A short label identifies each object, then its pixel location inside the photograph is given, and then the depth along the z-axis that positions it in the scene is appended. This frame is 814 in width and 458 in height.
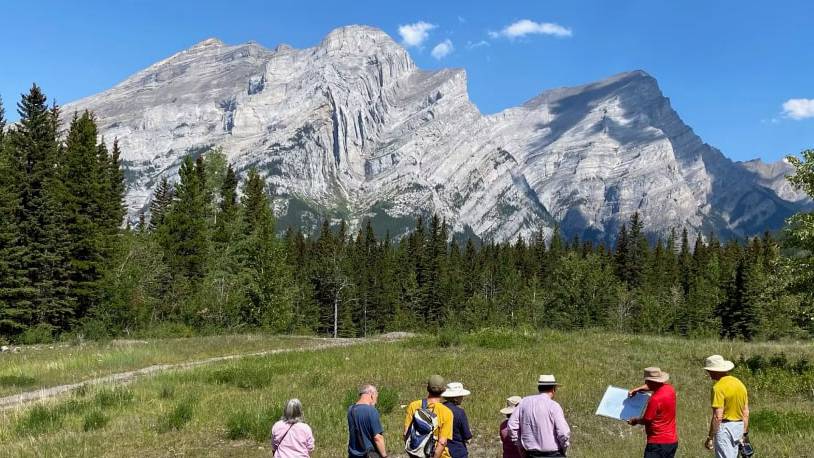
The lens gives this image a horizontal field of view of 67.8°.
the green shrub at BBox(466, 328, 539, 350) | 26.23
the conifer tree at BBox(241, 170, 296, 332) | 48.47
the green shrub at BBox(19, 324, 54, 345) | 34.81
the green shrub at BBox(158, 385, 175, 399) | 17.36
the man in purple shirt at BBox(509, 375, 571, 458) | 8.09
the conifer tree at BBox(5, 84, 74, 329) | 39.12
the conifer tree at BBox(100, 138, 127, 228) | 48.12
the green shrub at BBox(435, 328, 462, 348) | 27.12
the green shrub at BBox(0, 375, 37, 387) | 20.39
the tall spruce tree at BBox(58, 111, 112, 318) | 42.59
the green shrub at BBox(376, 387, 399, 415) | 15.38
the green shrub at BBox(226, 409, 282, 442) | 13.32
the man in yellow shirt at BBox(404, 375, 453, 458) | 8.01
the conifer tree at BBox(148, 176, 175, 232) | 72.50
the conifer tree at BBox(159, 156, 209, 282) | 53.09
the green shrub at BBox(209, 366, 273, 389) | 18.88
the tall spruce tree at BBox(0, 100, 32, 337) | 36.72
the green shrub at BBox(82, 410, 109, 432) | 14.17
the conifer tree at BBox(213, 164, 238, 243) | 54.66
